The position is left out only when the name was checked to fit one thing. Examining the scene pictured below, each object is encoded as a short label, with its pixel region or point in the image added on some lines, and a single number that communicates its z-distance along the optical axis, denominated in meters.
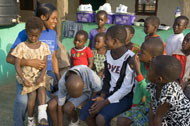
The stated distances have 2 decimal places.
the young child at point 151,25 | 3.93
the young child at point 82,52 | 3.97
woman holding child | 2.78
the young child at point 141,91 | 2.33
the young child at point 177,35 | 3.94
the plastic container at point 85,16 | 5.45
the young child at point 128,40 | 3.72
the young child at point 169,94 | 1.83
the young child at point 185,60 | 3.05
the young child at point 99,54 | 3.93
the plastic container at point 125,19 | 5.12
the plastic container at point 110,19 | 5.32
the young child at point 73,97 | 2.77
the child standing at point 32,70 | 2.73
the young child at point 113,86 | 2.49
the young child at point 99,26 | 4.56
